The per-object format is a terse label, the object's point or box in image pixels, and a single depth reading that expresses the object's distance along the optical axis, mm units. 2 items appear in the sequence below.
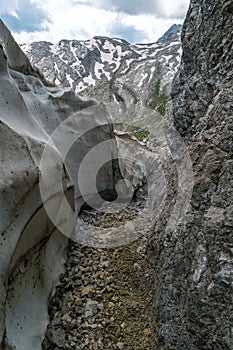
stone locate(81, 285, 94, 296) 9196
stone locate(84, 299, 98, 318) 8516
